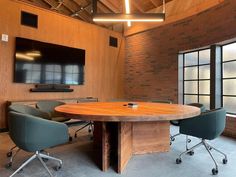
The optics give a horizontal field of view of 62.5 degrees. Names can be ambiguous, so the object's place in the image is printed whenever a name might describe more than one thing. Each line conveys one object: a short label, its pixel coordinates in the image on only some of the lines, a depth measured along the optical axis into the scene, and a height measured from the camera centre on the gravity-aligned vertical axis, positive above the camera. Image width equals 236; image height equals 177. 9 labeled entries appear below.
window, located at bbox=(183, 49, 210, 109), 5.01 +0.43
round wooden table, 2.01 -0.54
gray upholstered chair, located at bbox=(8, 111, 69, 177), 2.01 -0.45
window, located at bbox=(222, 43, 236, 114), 4.35 +0.37
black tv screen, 4.61 +0.70
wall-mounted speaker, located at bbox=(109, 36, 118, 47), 6.77 +1.75
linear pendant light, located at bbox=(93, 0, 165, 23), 3.25 +1.25
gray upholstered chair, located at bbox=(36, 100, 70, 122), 3.58 -0.31
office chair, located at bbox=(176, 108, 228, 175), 2.54 -0.43
